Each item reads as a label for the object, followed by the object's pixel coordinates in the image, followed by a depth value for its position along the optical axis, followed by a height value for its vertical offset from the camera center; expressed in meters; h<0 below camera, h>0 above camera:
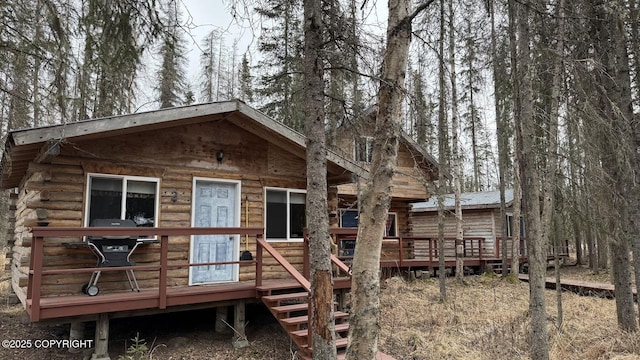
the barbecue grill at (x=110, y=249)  6.39 -0.37
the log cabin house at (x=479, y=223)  17.69 +0.12
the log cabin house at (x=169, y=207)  5.96 +0.34
